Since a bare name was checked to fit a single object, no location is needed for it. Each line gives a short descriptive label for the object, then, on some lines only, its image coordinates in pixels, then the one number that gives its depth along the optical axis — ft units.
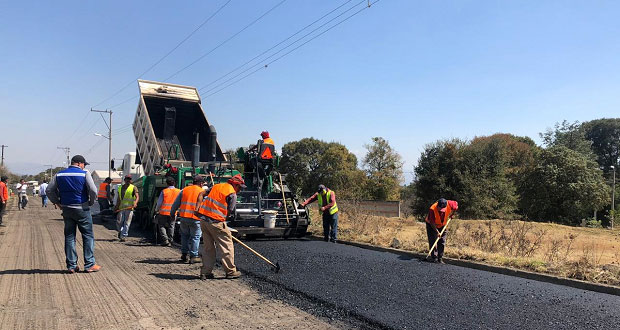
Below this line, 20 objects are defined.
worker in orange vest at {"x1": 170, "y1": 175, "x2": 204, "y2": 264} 23.11
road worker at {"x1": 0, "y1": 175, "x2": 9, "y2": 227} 37.09
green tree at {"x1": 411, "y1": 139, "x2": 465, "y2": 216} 82.38
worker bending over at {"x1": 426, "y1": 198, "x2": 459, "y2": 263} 25.85
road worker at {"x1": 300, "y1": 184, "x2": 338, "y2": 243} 33.09
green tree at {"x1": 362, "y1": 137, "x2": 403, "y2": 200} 131.34
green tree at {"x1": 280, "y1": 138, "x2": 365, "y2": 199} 136.77
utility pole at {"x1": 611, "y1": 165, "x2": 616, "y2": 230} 78.79
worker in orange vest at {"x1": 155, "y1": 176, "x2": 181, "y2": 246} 28.94
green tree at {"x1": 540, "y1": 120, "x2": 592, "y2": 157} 115.14
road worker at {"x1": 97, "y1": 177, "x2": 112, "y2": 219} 49.29
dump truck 32.94
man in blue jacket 19.38
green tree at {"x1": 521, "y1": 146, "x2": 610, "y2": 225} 88.38
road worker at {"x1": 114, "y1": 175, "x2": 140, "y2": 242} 32.09
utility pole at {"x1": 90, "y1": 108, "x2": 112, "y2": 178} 140.56
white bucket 31.83
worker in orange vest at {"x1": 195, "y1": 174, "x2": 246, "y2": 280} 19.89
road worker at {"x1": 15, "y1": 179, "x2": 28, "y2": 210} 64.85
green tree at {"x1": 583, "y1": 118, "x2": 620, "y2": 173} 179.32
